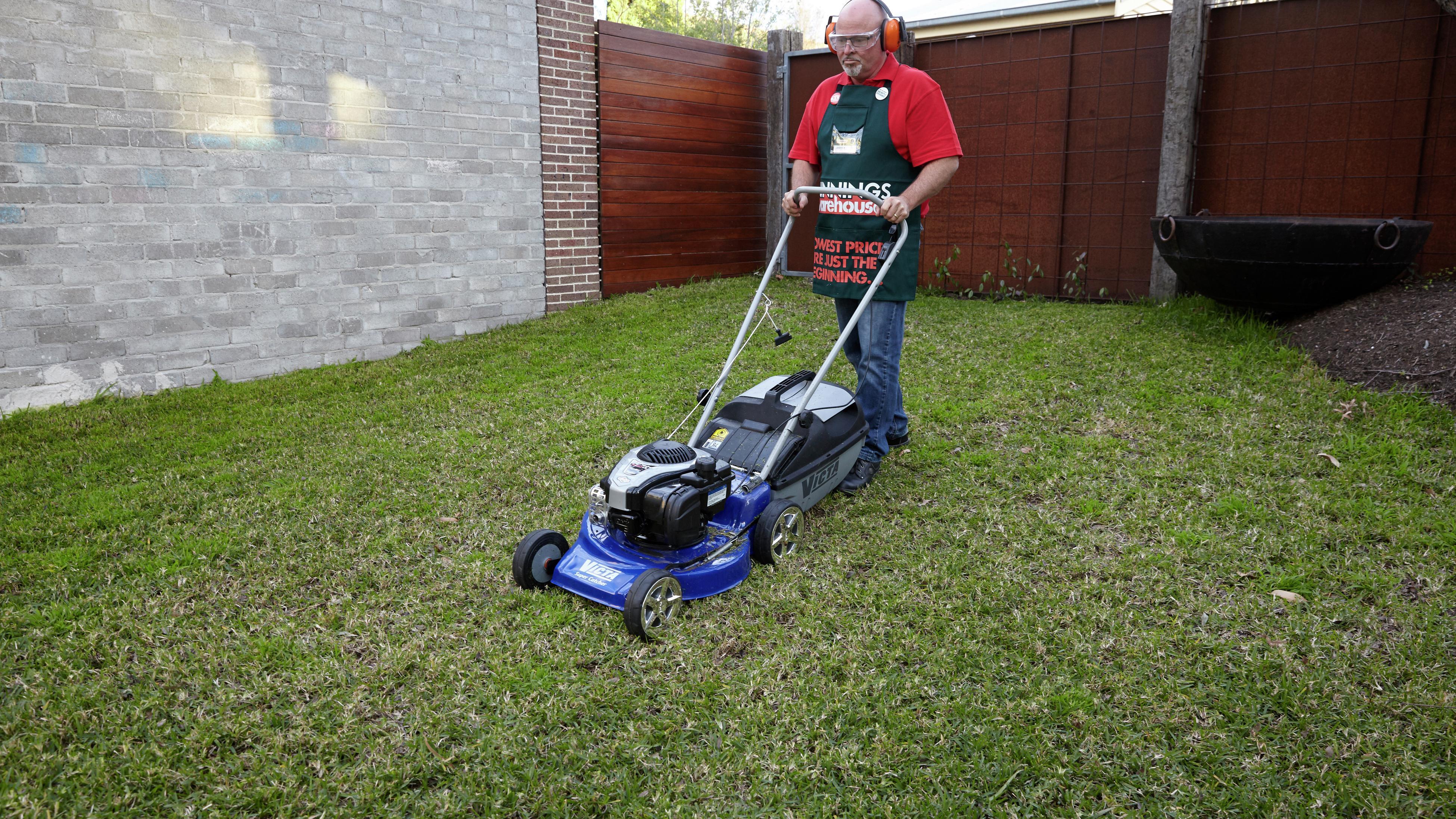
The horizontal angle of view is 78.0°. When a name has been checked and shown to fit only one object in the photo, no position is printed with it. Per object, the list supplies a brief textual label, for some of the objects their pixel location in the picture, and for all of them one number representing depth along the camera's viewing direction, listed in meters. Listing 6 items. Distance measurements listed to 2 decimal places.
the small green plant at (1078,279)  7.46
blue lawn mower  2.62
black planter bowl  5.03
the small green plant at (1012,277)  7.72
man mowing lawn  3.37
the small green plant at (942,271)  8.04
